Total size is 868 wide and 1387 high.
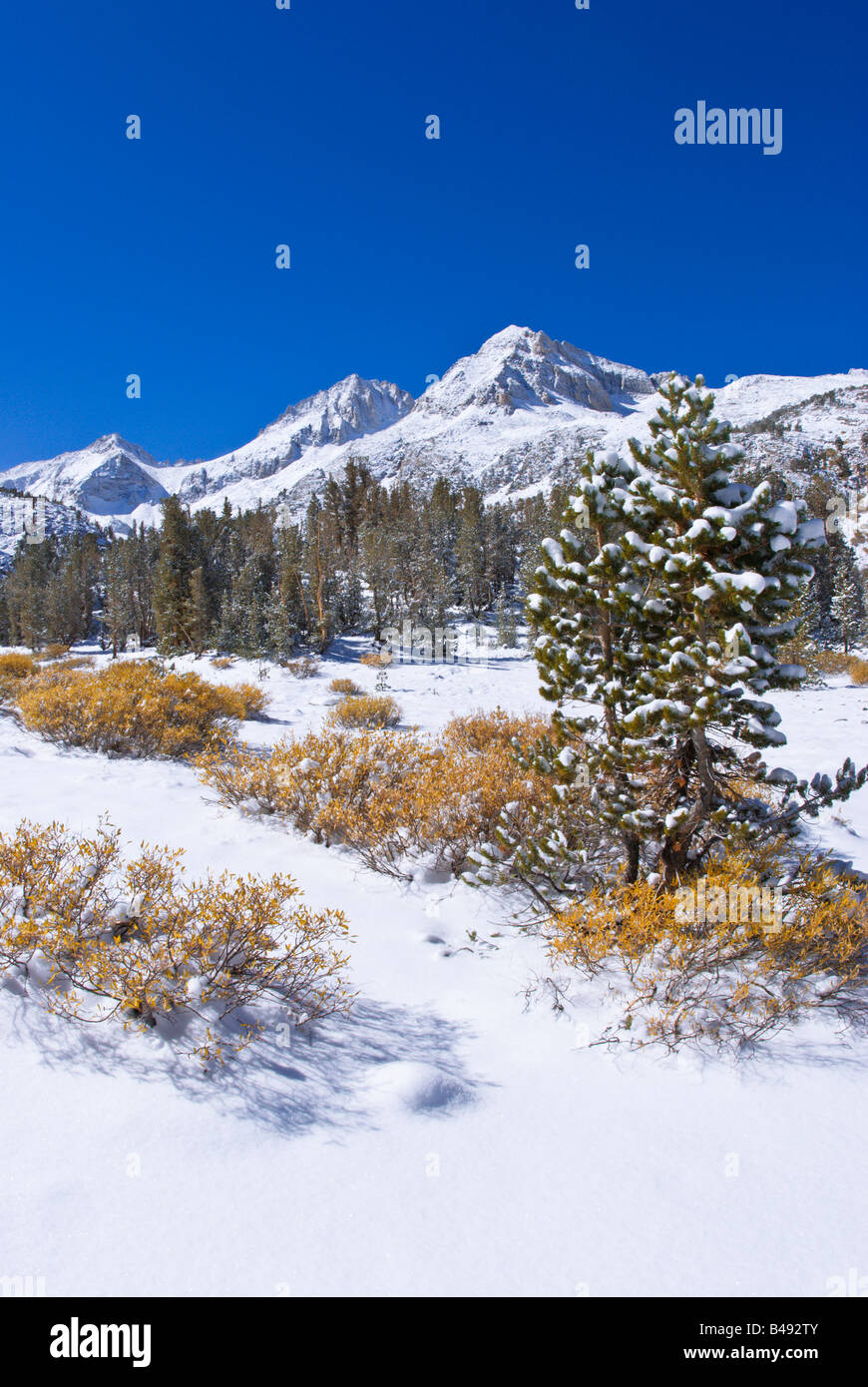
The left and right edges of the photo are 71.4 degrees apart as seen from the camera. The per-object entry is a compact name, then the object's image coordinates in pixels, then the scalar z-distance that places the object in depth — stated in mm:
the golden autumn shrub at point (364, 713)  15297
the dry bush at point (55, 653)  37238
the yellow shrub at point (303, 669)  28992
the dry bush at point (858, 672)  26469
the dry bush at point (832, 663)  28728
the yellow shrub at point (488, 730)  10828
